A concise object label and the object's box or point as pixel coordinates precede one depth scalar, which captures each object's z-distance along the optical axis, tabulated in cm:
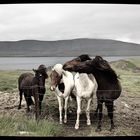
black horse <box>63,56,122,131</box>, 223
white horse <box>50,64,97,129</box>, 226
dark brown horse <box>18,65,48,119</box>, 227
